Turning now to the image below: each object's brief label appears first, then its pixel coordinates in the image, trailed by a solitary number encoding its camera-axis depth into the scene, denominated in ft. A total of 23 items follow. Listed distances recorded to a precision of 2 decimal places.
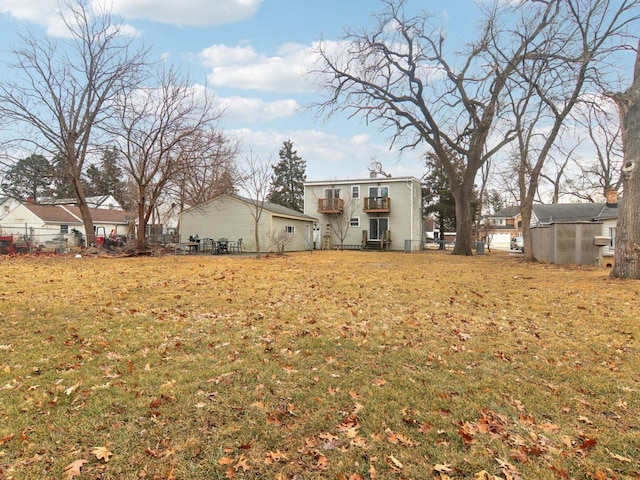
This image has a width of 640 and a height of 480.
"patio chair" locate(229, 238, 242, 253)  75.85
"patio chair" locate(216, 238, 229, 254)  71.82
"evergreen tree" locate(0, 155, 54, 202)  152.81
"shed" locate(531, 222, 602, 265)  48.01
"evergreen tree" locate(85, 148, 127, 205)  152.81
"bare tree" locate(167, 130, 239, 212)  65.82
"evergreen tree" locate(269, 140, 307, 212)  167.73
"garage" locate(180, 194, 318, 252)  77.30
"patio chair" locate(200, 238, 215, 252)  76.64
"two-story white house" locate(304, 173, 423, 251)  95.55
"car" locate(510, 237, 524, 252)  111.94
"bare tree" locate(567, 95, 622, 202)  91.86
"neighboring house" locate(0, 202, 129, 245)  112.78
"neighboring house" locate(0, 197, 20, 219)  123.73
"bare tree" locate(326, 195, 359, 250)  98.89
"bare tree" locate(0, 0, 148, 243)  62.54
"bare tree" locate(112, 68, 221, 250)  62.95
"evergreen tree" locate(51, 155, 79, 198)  64.39
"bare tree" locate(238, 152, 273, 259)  59.21
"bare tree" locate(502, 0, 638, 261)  42.06
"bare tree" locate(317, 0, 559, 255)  66.18
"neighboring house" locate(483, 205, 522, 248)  162.50
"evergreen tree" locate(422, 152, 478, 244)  114.21
